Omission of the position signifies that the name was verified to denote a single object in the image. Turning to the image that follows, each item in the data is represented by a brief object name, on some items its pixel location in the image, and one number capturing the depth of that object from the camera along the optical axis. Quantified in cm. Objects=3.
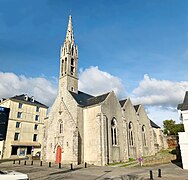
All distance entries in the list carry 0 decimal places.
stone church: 2475
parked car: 792
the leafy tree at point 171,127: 5047
